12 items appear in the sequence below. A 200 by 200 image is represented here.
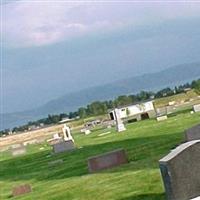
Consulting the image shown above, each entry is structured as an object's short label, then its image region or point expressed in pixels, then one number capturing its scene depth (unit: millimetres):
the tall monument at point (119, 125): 41844
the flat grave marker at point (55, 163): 29297
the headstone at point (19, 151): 49575
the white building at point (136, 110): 66375
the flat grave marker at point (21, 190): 20969
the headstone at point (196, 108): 42675
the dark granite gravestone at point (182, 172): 12336
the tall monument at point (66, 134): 43938
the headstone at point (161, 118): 42856
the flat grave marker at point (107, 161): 21406
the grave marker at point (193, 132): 19375
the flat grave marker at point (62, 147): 36000
